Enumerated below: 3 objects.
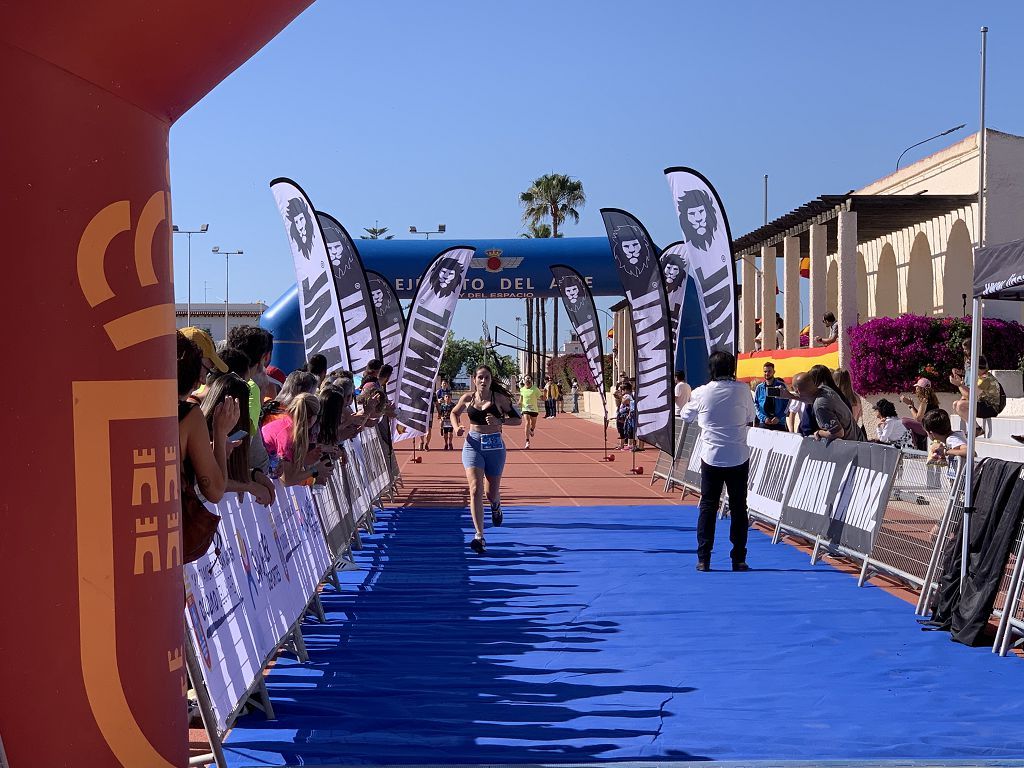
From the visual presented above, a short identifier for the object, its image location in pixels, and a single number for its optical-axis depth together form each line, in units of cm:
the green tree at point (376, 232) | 10716
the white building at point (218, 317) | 13262
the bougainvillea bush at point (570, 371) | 6729
